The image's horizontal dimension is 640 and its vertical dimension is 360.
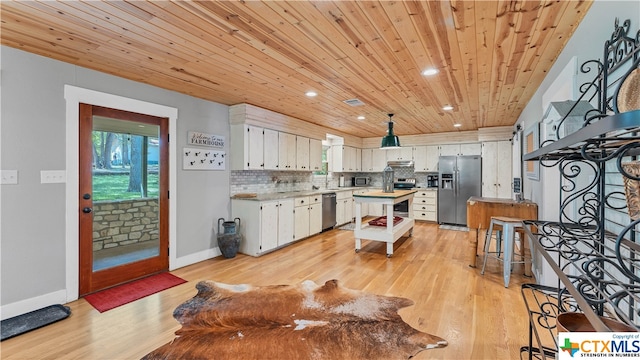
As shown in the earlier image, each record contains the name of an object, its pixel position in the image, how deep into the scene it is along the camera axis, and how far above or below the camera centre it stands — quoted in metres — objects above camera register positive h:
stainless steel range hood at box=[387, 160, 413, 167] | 7.53 +0.46
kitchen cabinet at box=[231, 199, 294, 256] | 4.32 -0.70
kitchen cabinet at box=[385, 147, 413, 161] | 7.55 +0.71
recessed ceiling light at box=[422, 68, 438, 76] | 2.88 +1.13
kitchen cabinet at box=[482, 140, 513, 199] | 6.30 +0.25
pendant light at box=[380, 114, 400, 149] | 4.76 +0.65
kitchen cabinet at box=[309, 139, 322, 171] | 6.03 +0.56
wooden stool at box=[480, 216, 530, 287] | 3.21 -0.66
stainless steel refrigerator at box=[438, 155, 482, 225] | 6.58 -0.12
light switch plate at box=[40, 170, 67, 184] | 2.67 +0.04
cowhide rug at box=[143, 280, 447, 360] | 2.04 -1.24
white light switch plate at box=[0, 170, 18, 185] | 2.43 +0.02
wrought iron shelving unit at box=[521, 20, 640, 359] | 0.59 +0.01
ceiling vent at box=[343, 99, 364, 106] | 4.05 +1.16
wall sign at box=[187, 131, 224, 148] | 3.93 +0.60
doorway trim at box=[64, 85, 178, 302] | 2.81 +0.02
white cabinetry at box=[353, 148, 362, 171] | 7.88 +0.59
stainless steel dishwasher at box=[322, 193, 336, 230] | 5.88 -0.67
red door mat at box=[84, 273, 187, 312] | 2.78 -1.22
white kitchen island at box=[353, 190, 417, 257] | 4.35 -0.80
